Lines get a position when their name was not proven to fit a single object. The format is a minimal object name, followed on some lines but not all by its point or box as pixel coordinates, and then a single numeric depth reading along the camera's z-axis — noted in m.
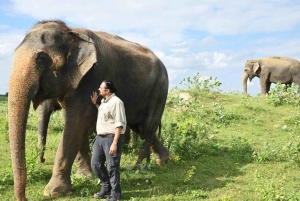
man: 5.26
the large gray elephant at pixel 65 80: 4.95
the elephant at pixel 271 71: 21.62
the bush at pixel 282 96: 14.56
